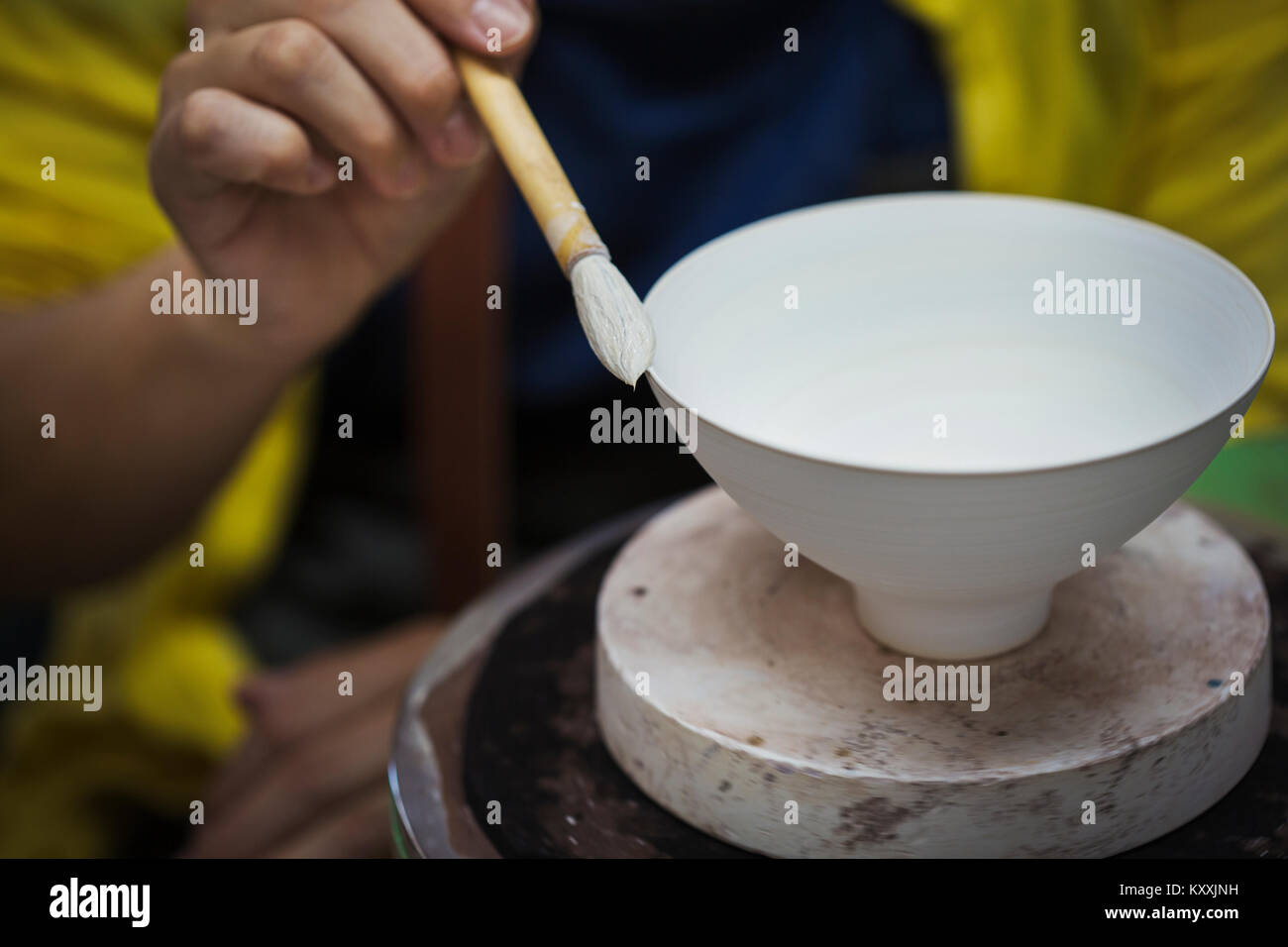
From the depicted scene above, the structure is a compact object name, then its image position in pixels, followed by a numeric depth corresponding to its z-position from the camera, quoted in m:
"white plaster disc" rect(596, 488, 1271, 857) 0.54
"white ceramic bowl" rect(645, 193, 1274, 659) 0.51
